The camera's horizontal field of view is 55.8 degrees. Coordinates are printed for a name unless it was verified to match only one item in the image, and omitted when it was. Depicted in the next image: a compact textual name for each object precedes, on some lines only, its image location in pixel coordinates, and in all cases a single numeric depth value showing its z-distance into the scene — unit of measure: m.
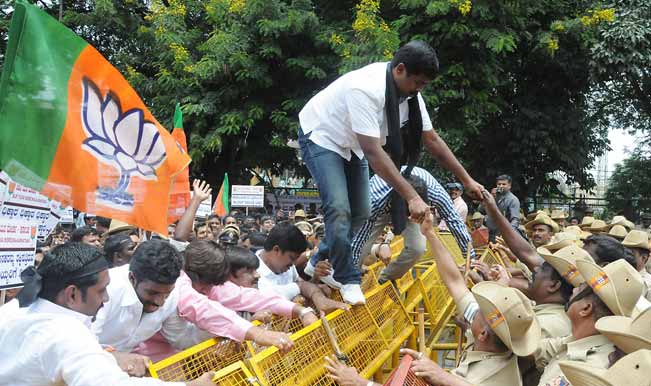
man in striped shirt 5.31
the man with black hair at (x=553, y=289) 3.98
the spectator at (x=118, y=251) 5.26
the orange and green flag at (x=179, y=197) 6.57
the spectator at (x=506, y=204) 10.30
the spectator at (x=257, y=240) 7.56
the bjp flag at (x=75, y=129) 3.58
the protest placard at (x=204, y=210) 11.06
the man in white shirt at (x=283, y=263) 4.83
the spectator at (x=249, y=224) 11.31
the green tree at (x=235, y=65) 16.08
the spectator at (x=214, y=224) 9.39
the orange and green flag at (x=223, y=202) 12.75
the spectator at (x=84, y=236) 6.69
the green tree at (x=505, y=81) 14.93
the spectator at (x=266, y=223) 11.55
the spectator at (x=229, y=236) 7.67
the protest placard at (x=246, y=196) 15.05
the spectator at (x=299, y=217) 14.53
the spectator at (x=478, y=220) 13.83
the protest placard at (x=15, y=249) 4.08
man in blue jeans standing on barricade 4.19
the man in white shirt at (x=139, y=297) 3.45
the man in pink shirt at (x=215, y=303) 3.57
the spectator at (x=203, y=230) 8.45
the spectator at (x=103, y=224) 8.98
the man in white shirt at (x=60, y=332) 2.48
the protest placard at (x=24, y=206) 4.14
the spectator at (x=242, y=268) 4.70
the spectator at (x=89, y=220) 12.00
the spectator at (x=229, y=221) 10.43
